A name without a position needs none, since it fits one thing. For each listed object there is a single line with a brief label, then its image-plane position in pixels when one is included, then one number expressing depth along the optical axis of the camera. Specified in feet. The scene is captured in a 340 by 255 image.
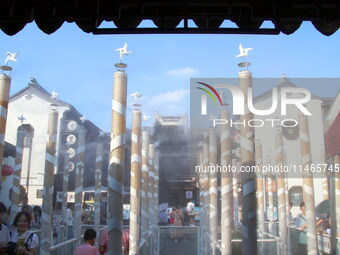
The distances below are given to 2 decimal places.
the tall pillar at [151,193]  40.50
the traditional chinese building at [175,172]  98.12
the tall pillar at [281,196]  29.38
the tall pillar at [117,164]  17.79
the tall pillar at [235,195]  54.18
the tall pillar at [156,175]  54.31
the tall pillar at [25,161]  81.86
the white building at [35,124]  81.35
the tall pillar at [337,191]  22.92
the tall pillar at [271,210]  43.89
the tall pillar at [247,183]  18.12
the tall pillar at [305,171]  25.42
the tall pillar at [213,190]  31.27
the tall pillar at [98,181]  40.99
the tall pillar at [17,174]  29.63
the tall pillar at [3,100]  21.81
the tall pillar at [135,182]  26.24
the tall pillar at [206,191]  41.32
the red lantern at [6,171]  43.63
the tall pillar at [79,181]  34.91
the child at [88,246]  15.05
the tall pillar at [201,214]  36.04
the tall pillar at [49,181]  23.91
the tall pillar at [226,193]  25.40
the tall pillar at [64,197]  41.41
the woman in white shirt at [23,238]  14.73
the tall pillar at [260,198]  42.90
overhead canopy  10.09
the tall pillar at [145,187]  34.10
